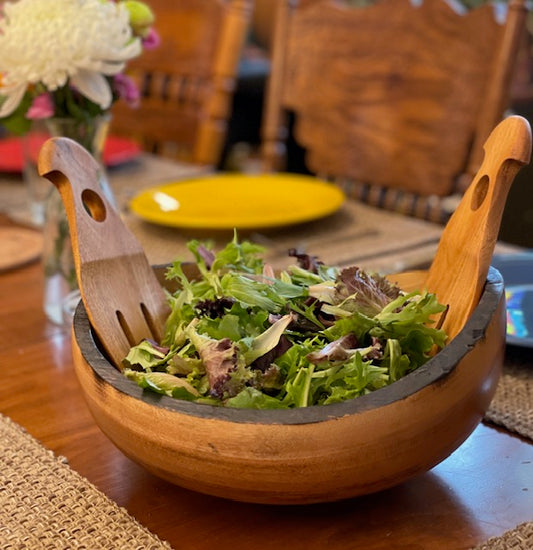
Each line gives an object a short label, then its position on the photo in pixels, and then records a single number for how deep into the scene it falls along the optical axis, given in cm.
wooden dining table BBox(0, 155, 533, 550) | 54
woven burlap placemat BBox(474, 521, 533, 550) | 53
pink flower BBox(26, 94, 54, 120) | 96
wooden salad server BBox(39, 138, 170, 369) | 65
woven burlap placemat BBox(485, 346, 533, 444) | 68
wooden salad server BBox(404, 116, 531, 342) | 58
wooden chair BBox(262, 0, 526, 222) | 135
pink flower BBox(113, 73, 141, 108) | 103
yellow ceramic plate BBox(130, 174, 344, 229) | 118
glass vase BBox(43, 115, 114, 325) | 93
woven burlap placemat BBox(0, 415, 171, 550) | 54
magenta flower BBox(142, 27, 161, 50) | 109
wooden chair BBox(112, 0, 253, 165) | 187
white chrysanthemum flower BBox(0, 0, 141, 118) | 91
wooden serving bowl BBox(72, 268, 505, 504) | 49
